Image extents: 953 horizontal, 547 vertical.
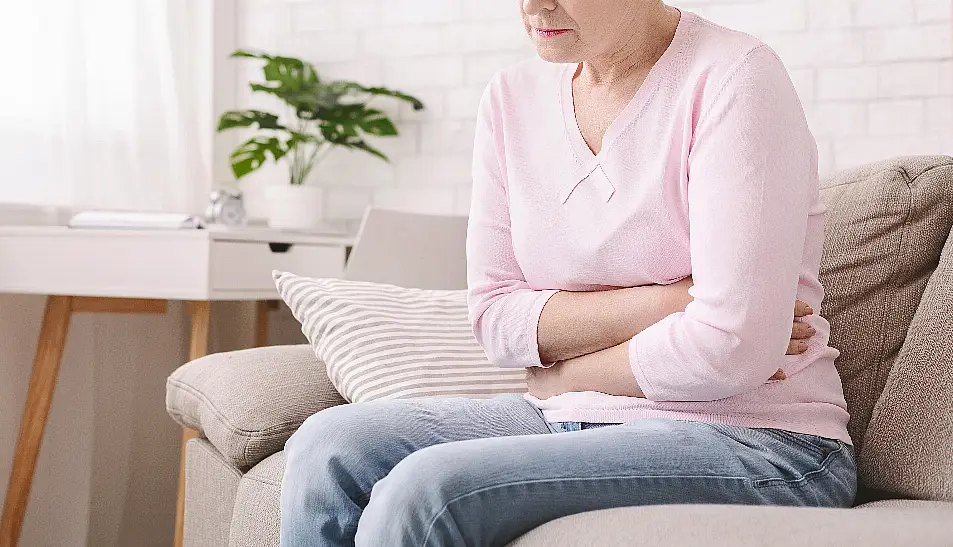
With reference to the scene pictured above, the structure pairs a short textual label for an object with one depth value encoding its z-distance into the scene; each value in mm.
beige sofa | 920
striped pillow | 1576
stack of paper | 2283
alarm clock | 2525
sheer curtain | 2492
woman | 986
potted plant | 2906
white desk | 2260
